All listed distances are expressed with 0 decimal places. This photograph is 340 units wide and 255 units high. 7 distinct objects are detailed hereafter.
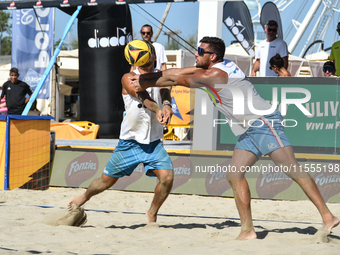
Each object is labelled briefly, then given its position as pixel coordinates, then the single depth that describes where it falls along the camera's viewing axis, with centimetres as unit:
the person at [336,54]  1351
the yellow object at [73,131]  1810
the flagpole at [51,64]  1506
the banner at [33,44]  2117
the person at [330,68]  1417
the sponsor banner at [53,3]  1352
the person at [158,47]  1277
